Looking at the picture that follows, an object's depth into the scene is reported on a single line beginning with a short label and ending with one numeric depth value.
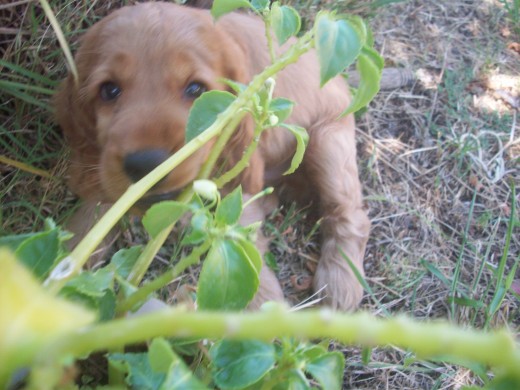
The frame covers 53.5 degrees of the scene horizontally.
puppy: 0.26
